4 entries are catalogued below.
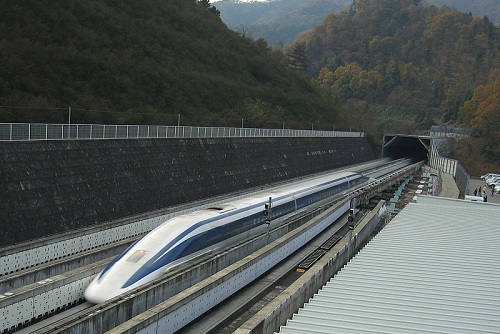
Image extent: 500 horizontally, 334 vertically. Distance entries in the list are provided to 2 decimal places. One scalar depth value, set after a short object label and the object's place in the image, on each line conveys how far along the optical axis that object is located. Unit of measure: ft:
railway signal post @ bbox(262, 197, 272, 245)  79.03
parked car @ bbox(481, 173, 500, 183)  208.70
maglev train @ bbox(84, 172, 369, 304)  51.60
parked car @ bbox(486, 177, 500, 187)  188.54
